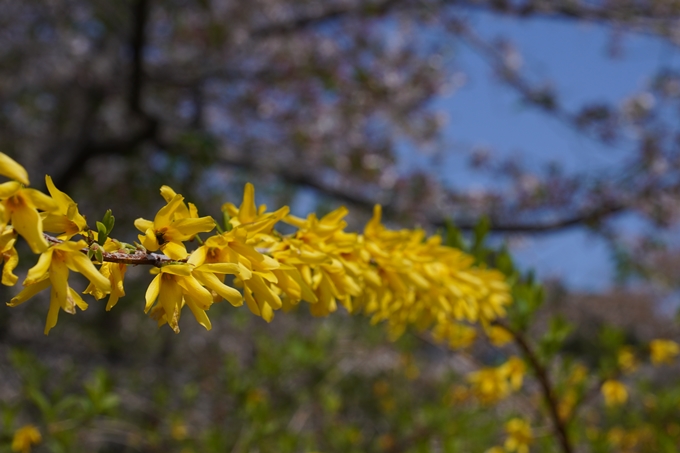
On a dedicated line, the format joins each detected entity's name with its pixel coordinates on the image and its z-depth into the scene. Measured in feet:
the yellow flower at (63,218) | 1.11
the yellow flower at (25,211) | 1.06
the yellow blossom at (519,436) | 2.42
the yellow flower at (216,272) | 1.15
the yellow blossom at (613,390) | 2.34
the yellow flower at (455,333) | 2.05
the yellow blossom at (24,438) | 2.07
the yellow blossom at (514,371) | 2.26
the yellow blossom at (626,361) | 2.19
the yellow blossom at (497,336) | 2.03
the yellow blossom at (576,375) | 2.20
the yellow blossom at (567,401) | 1.95
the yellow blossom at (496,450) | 5.42
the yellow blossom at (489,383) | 2.42
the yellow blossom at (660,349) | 2.33
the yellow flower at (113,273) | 1.14
